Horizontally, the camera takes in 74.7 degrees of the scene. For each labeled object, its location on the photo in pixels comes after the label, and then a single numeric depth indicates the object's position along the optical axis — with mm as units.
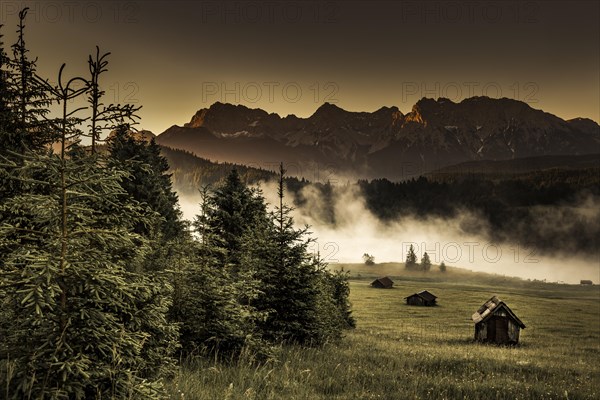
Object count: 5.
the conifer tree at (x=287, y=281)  14000
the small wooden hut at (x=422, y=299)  94250
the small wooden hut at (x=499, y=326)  35781
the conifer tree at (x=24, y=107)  10609
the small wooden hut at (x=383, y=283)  132000
